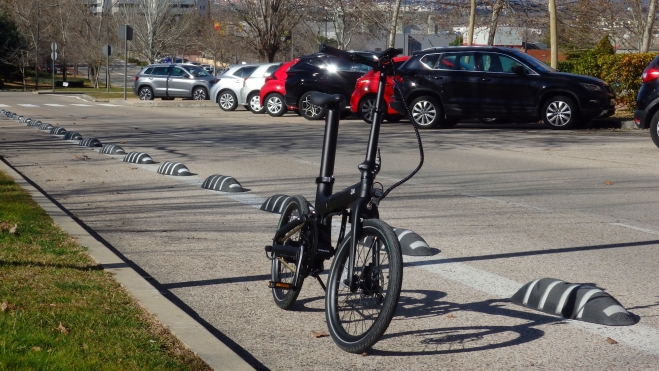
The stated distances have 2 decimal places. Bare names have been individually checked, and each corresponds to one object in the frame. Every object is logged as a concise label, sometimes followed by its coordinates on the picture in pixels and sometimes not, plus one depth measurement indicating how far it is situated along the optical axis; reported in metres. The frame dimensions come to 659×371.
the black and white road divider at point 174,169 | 11.90
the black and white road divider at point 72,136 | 17.69
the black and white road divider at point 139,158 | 13.34
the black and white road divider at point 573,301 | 4.99
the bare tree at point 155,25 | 71.50
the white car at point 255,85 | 28.59
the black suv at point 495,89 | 18.88
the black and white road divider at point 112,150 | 14.82
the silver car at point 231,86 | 30.20
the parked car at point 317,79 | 23.60
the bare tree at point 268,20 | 43.91
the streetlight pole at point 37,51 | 61.10
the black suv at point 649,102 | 14.58
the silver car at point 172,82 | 37.94
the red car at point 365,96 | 21.17
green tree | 66.06
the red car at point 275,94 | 25.89
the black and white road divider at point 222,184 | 10.32
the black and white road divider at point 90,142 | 16.28
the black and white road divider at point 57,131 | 18.83
